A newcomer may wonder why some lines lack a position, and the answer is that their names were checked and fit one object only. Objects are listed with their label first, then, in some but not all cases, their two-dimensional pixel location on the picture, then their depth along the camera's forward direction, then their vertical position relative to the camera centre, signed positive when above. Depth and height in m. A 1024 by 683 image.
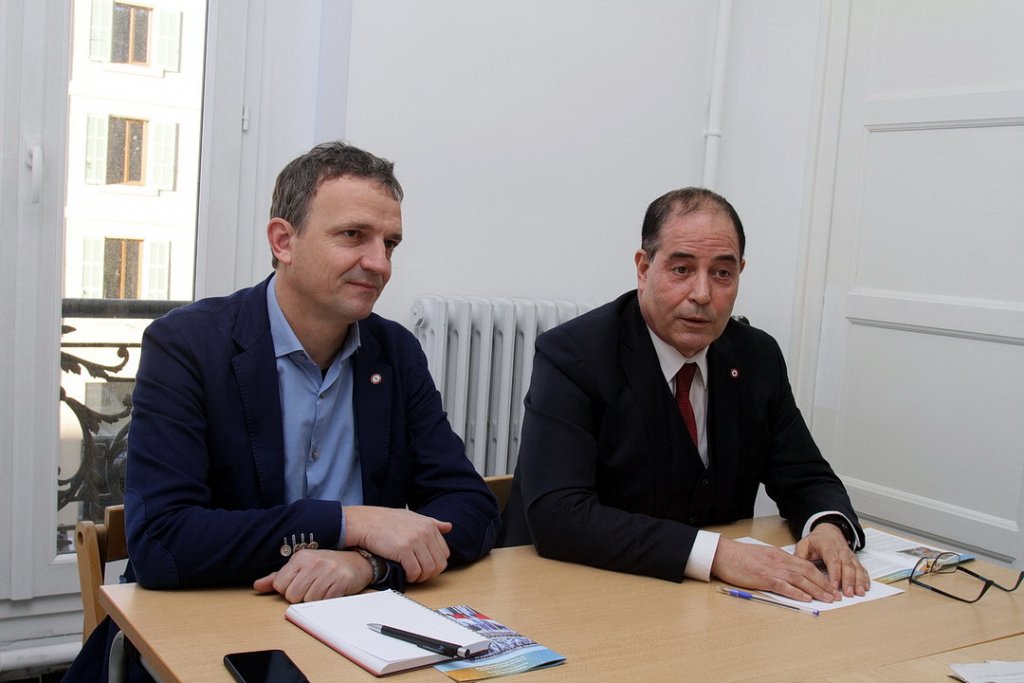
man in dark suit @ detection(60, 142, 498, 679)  1.54 -0.39
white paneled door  3.19 -0.01
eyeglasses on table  1.84 -0.58
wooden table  1.29 -0.57
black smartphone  1.16 -0.54
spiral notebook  1.25 -0.55
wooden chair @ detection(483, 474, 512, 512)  2.20 -0.56
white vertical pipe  3.96 +0.61
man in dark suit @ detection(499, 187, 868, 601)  2.03 -0.36
